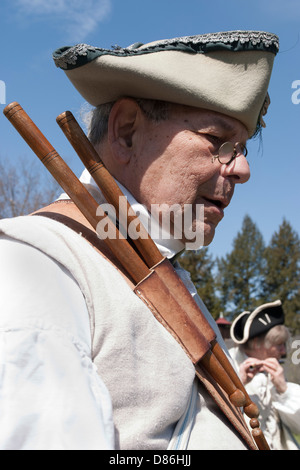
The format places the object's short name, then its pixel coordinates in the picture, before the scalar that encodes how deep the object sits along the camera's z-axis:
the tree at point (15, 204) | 16.20
